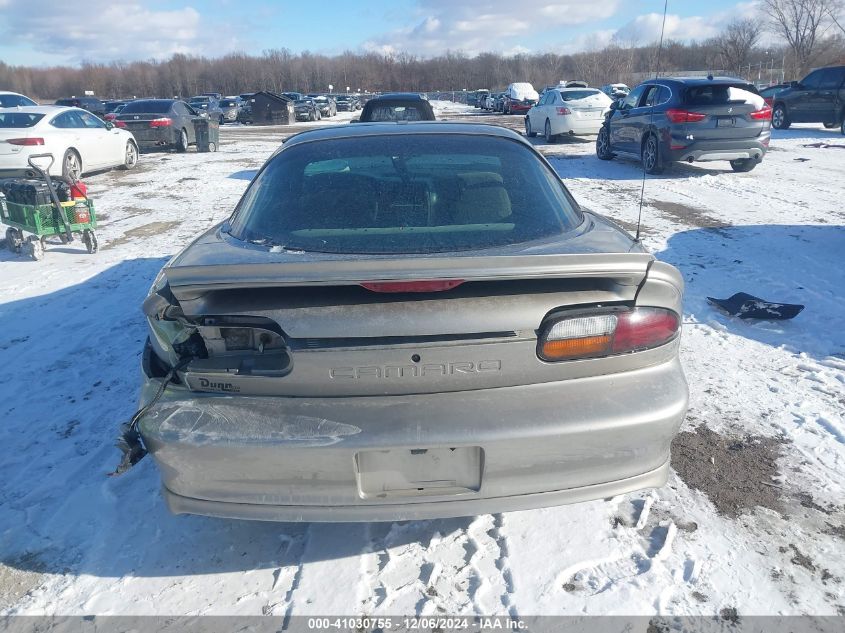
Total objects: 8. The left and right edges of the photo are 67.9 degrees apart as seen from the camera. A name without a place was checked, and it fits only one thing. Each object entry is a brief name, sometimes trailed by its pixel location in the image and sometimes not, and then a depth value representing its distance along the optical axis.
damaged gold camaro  2.12
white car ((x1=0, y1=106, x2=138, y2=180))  10.39
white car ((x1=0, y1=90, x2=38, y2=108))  16.72
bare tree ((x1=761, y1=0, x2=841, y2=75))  49.06
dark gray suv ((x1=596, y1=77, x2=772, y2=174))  10.46
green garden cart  6.87
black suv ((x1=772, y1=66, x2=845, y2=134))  17.56
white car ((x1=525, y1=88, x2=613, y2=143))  16.69
